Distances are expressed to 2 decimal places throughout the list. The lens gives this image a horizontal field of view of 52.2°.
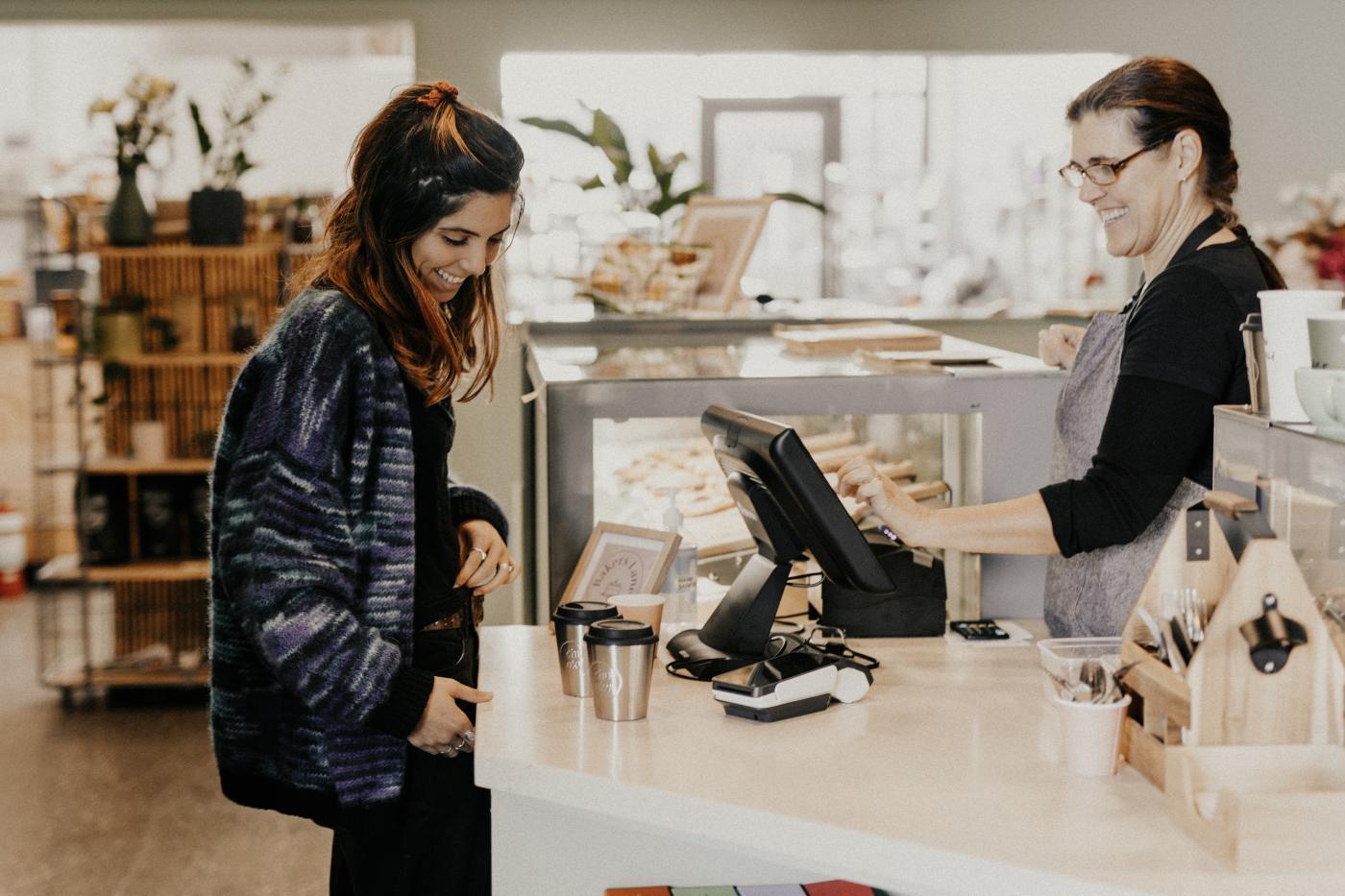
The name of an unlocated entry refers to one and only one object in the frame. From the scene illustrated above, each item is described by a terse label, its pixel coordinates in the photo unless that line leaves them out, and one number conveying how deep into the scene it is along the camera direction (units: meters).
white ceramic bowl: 1.44
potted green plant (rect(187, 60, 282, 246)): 5.24
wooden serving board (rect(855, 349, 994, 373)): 2.47
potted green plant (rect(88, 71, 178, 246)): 5.21
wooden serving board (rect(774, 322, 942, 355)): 2.81
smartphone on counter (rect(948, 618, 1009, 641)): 2.15
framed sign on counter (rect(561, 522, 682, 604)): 2.20
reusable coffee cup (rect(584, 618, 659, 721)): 1.69
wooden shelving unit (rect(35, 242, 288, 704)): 5.29
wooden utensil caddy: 1.27
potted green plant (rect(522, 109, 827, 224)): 4.01
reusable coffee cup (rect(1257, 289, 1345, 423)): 1.47
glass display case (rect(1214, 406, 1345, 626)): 1.46
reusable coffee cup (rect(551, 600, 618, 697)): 1.81
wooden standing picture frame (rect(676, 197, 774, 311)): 3.71
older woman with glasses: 1.90
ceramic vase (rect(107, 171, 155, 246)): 5.21
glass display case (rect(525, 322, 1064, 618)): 2.29
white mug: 1.43
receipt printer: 2.15
